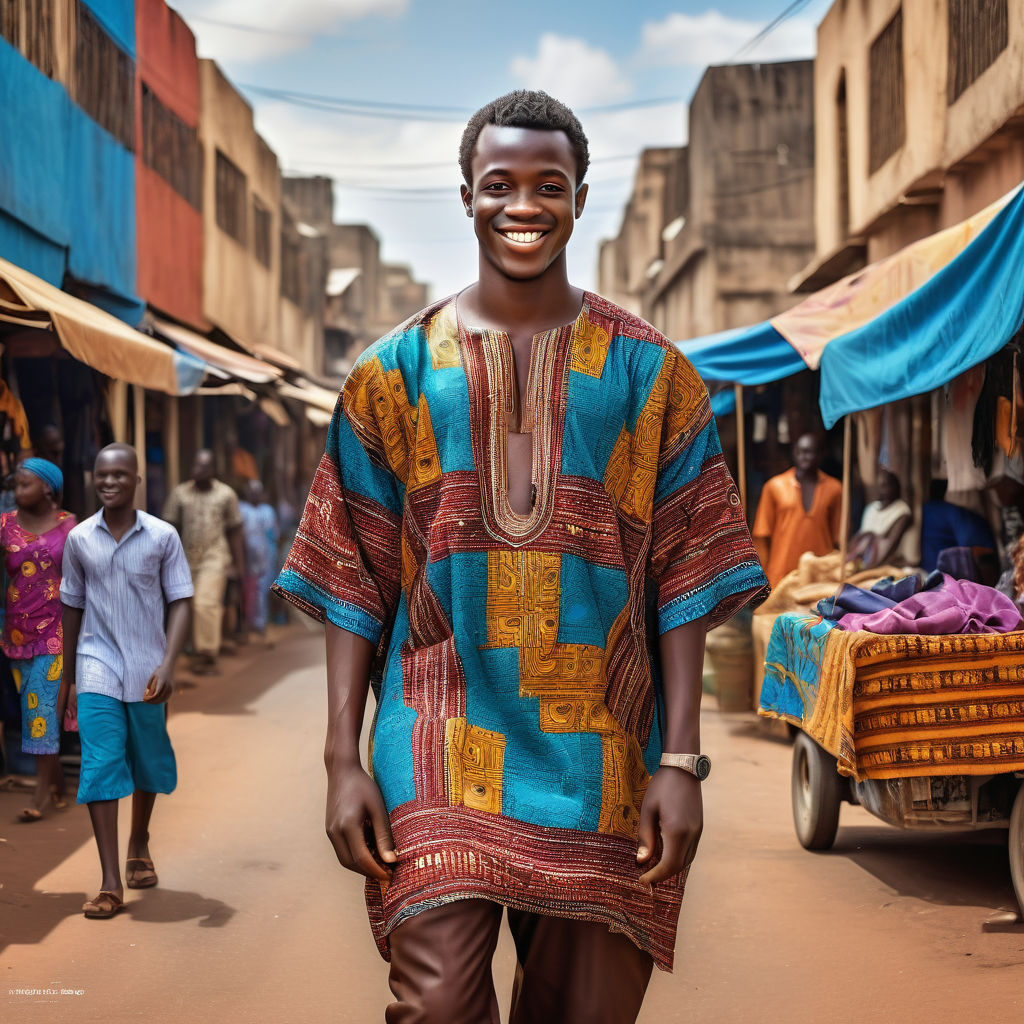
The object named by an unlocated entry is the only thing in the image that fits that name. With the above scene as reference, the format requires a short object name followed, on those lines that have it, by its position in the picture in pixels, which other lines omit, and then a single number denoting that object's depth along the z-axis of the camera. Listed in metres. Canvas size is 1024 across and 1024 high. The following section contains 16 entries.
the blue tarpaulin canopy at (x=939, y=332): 5.93
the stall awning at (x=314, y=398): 17.50
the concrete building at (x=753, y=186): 25.05
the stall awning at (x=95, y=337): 7.37
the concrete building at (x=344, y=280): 38.38
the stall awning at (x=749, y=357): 9.90
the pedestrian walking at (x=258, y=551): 15.70
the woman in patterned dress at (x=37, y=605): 7.36
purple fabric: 5.38
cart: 5.22
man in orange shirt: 10.66
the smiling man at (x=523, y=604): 2.36
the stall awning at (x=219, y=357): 14.05
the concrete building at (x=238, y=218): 19.34
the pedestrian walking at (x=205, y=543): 13.37
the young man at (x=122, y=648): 5.68
